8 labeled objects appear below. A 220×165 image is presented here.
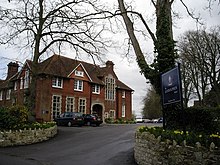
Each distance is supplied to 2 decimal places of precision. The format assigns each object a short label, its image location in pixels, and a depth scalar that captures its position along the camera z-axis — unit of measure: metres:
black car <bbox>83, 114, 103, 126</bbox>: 21.58
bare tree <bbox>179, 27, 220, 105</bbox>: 24.05
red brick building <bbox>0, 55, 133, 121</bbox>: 23.66
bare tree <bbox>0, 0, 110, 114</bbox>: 14.08
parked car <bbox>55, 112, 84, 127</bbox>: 20.54
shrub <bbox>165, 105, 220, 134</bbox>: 8.45
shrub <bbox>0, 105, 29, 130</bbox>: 11.77
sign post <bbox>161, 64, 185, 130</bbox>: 6.32
